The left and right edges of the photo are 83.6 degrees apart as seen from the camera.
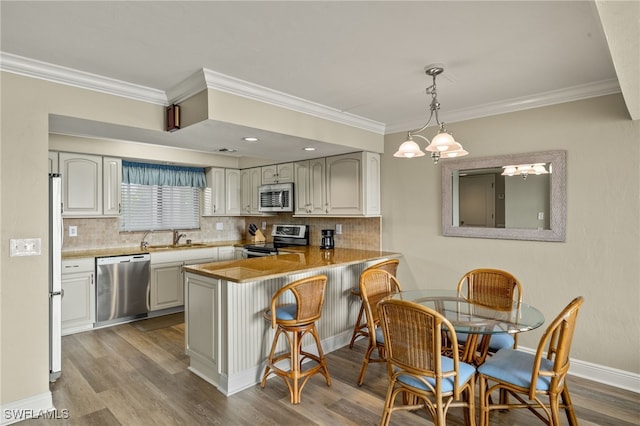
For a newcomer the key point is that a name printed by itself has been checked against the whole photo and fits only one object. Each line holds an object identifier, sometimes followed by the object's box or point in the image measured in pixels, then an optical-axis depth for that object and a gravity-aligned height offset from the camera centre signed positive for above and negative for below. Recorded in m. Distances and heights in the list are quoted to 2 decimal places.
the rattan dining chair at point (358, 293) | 3.35 -0.81
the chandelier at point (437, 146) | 2.25 +0.45
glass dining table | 2.12 -0.66
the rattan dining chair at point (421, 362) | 1.87 -0.82
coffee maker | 4.71 -0.33
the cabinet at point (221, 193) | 5.79 +0.38
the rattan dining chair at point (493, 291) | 2.65 -0.64
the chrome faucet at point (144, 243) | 5.02 -0.39
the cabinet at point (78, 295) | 4.02 -0.90
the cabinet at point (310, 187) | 4.62 +0.38
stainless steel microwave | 5.02 +0.27
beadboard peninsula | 2.80 -0.82
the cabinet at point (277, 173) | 5.10 +0.63
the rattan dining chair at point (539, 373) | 1.87 -0.90
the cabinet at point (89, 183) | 4.25 +0.41
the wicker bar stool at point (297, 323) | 2.65 -0.81
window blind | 5.10 +0.14
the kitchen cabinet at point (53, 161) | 4.11 +0.64
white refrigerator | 2.73 -0.45
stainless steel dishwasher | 4.28 -0.88
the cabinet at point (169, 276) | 4.71 -0.80
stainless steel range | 5.05 -0.37
